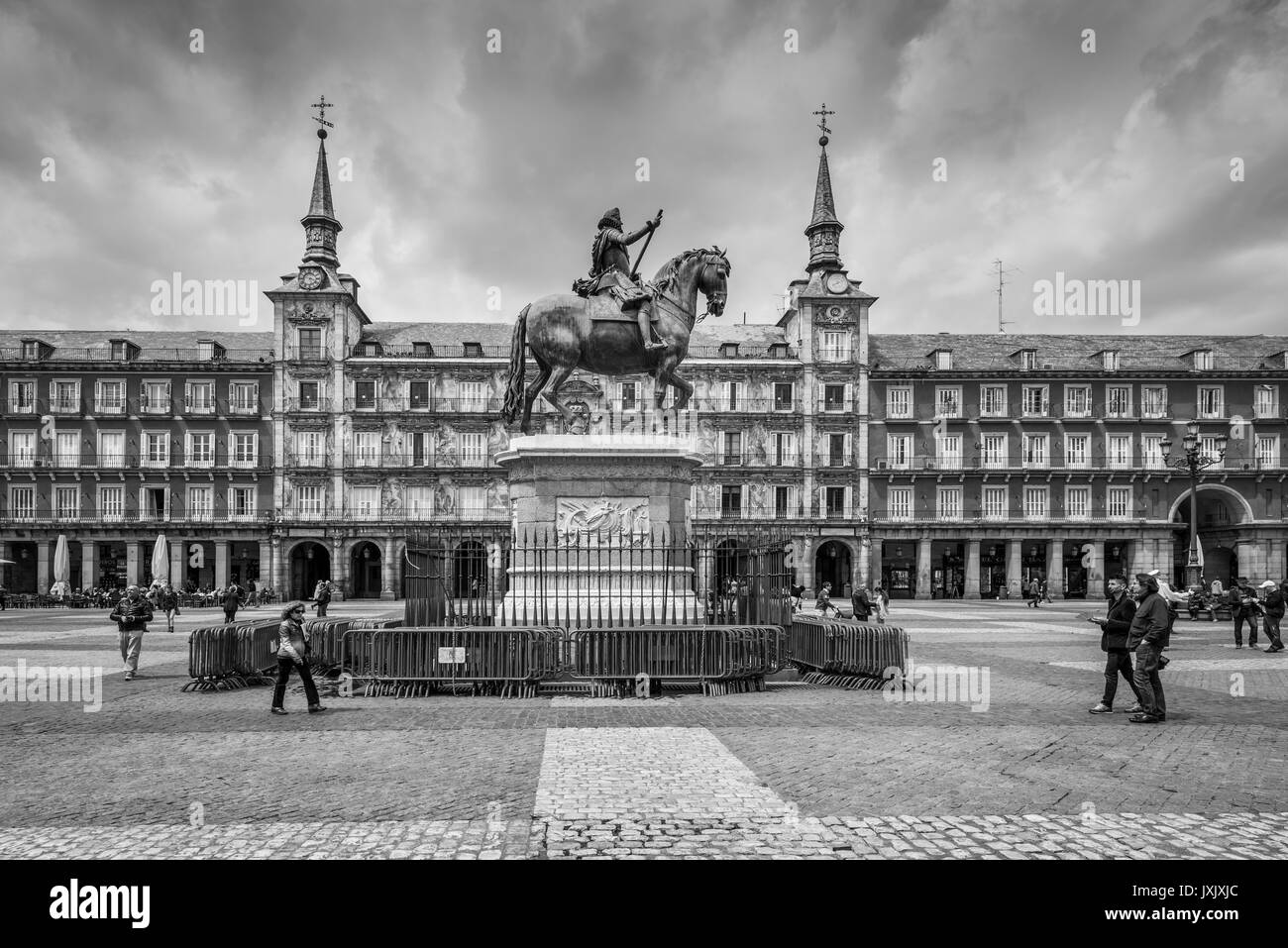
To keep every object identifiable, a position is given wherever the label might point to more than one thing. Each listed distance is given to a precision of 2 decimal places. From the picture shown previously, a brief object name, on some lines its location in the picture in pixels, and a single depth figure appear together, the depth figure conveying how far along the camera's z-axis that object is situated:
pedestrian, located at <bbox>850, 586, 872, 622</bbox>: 22.19
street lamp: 28.67
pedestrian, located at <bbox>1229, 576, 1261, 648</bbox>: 18.14
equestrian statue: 13.52
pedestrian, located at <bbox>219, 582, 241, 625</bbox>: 23.47
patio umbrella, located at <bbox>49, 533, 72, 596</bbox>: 37.75
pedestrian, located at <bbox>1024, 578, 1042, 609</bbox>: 38.59
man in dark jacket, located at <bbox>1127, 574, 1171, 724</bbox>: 9.19
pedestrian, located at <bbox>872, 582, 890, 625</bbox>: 30.74
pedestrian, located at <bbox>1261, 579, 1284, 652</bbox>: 17.92
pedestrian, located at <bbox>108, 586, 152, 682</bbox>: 13.26
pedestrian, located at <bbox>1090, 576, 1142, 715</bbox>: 9.95
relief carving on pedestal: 12.99
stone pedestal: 12.66
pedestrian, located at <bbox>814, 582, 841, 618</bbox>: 26.09
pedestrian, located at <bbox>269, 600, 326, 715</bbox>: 9.80
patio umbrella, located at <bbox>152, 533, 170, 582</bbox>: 34.56
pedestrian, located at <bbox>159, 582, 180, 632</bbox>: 24.38
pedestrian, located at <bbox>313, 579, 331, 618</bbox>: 21.89
